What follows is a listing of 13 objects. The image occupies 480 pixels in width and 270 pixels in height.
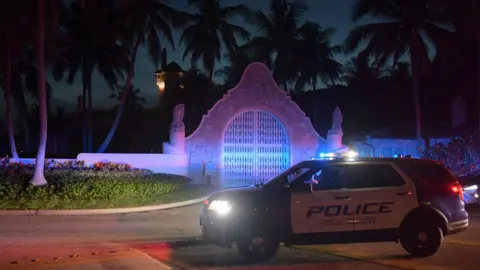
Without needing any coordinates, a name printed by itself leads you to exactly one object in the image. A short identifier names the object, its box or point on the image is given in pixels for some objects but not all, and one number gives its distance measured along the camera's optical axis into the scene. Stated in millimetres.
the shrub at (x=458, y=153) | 25719
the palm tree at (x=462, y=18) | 27297
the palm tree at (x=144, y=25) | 31047
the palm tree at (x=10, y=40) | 20797
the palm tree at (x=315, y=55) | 41094
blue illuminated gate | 26922
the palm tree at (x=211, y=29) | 37750
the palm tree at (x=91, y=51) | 31969
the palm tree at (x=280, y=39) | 40062
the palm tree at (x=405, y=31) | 29359
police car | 9586
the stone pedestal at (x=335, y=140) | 27828
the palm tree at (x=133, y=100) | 51434
